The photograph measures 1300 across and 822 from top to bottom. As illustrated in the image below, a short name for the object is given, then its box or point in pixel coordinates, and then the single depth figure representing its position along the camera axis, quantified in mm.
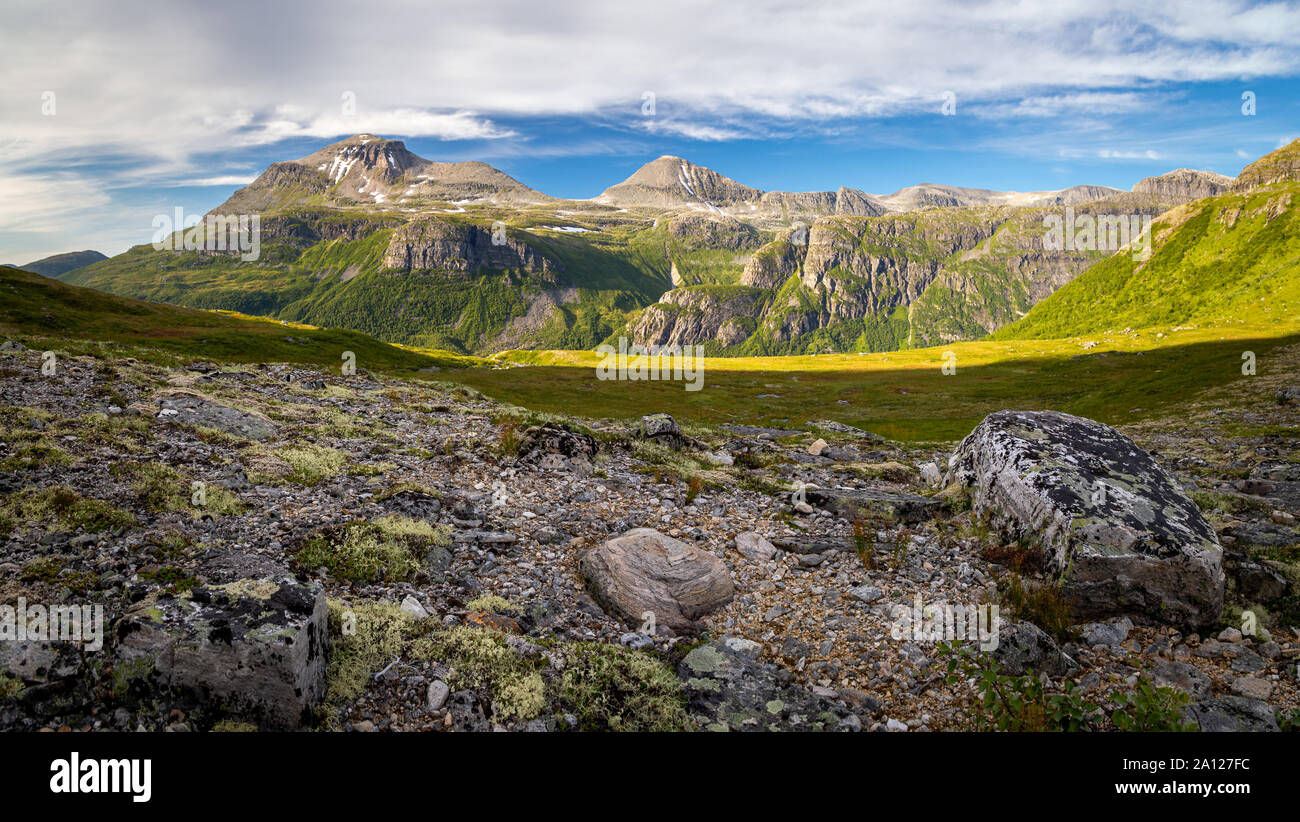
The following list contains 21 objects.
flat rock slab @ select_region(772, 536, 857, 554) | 13312
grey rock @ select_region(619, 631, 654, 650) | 9445
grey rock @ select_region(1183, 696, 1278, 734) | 7066
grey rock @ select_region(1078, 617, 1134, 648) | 9328
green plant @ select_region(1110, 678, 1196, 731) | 6809
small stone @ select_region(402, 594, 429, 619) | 9266
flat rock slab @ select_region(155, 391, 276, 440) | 18125
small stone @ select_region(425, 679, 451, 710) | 7254
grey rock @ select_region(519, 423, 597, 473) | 18703
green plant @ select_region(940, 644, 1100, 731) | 6910
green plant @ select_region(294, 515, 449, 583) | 10469
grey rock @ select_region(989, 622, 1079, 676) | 8484
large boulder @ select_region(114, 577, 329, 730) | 6461
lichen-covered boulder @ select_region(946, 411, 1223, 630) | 9836
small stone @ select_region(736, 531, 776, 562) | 13154
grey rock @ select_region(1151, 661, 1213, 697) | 8125
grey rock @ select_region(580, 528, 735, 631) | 10422
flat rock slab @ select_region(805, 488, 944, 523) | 14945
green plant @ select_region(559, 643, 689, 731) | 7418
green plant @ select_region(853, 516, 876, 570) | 12438
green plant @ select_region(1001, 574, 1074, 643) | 9539
